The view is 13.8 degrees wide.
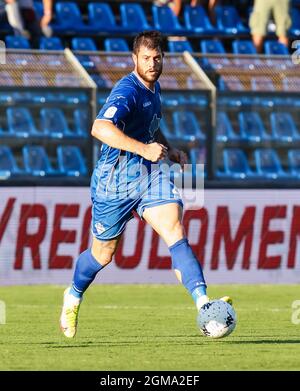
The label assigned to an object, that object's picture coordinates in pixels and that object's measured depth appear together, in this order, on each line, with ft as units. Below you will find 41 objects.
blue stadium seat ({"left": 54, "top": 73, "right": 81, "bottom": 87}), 53.06
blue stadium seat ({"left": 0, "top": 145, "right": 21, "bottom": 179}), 51.78
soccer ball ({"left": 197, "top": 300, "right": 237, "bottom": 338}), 27.50
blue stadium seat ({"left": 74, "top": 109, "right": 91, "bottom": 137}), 53.11
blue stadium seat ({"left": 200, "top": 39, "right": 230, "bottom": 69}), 64.64
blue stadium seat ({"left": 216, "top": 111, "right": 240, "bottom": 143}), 54.85
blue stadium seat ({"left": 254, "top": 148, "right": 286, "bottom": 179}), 55.83
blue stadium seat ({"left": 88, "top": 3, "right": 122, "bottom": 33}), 65.46
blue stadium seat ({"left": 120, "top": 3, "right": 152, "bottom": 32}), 66.35
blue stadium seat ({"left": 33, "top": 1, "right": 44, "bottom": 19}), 64.28
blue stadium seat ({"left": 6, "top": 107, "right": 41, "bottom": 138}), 51.98
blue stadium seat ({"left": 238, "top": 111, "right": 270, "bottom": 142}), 55.52
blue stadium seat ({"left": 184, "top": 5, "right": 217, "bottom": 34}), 67.82
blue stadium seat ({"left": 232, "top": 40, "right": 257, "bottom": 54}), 65.46
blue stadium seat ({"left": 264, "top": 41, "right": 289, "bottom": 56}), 65.82
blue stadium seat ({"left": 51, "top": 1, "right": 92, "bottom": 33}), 64.69
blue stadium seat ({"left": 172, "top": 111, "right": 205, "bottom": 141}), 54.54
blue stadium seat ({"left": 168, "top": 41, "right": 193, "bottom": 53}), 63.05
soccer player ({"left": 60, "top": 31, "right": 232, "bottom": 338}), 28.91
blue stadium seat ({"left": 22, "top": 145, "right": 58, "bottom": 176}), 52.34
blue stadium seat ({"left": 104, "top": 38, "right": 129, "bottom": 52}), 61.62
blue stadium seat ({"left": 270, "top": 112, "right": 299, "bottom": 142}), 55.88
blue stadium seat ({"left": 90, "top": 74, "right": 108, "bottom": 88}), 53.42
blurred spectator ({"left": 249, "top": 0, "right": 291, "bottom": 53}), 66.69
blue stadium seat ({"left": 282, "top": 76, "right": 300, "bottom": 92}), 56.39
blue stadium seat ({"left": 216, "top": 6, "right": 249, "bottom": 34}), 68.85
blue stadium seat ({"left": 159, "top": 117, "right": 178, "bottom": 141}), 54.34
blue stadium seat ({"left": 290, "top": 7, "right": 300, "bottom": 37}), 71.31
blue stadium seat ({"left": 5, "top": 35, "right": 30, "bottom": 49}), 59.31
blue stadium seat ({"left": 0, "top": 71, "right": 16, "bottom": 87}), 51.93
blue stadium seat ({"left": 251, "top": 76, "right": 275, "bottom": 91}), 56.08
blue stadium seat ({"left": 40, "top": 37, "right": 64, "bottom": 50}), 60.70
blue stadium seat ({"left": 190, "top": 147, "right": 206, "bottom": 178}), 54.19
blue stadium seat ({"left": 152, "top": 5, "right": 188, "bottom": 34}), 67.08
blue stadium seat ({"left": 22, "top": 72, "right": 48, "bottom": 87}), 52.39
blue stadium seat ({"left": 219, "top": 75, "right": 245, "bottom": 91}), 55.47
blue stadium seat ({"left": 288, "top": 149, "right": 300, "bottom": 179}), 56.13
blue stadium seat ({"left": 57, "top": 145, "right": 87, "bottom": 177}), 52.95
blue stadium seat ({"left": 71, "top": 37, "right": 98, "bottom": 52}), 62.18
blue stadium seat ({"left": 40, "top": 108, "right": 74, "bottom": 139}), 52.60
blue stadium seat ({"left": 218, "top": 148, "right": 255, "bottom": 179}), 55.11
